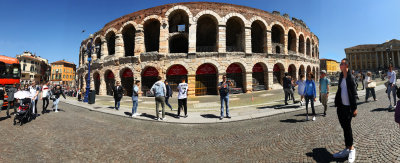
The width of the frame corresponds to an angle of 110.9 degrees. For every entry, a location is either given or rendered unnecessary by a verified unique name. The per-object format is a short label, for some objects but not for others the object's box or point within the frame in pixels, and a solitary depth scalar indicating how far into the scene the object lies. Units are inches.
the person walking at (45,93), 303.8
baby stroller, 221.0
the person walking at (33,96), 260.7
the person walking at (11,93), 274.2
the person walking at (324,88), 207.9
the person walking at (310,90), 198.5
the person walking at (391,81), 222.1
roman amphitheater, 577.0
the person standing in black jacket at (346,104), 99.4
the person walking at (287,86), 295.0
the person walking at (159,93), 230.5
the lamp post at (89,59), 477.7
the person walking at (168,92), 320.7
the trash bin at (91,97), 422.5
